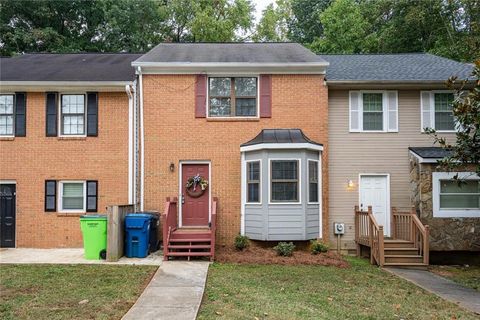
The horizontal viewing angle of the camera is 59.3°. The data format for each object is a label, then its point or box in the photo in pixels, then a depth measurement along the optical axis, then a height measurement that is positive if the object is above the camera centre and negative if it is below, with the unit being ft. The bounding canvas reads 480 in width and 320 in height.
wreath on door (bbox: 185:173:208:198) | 41.09 -1.15
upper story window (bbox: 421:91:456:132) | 42.37 +6.43
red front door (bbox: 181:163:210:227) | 41.19 -3.30
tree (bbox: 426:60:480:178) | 27.09 +3.15
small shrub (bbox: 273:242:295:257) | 36.29 -6.45
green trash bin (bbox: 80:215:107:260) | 34.53 -5.05
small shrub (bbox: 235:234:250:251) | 38.24 -6.19
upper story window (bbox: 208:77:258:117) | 41.83 +7.67
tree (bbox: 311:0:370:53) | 86.22 +29.91
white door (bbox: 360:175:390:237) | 42.24 -2.30
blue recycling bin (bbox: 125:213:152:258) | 35.50 -5.29
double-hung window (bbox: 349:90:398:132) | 42.47 +6.24
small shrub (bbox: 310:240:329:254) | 37.63 -6.59
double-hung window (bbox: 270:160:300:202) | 38.29 -0.54
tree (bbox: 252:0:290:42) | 100.89 +37.12
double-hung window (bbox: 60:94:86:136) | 41.58 +5.84
